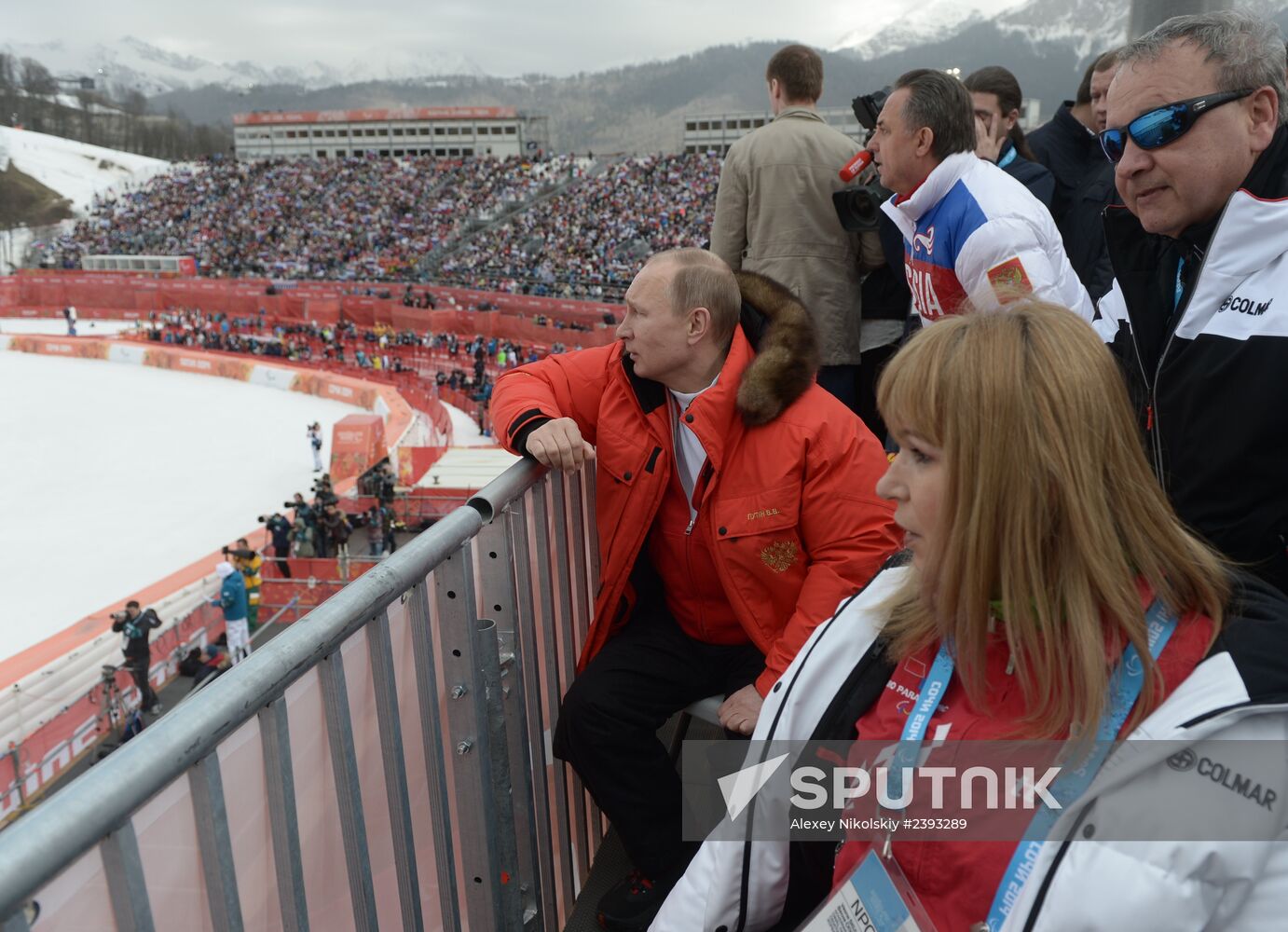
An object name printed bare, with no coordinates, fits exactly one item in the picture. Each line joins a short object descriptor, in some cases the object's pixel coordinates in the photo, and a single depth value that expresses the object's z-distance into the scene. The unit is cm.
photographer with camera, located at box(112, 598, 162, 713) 823
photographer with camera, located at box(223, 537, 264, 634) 999
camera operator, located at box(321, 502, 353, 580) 1209
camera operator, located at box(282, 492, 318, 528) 1267
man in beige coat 348
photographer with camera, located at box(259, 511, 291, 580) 1194
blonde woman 104
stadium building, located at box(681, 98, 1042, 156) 6053
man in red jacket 211
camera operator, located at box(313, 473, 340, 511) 1291
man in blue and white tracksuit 250
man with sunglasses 158
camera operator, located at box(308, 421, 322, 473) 1745
